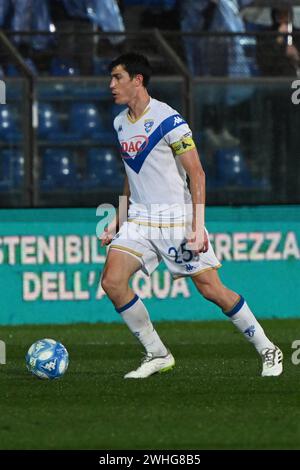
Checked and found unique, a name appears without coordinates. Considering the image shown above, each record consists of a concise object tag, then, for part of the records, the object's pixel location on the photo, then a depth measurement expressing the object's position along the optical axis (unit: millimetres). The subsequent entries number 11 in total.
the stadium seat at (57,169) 16203
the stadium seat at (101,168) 16266
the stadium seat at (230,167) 16531
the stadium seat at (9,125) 16062
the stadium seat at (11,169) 16016
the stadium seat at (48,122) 16266
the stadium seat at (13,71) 16141
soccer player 9641
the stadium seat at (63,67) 16672
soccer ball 9727
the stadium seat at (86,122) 16406
